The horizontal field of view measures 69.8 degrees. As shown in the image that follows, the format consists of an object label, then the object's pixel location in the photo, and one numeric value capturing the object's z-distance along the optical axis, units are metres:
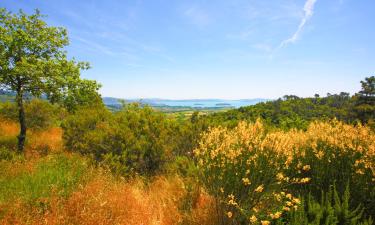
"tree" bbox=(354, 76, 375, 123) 40.47
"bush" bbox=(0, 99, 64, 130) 13.98
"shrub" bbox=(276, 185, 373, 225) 3.48
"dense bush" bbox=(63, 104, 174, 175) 7.61
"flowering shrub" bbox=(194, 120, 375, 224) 4.12
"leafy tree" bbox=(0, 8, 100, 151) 8.87
